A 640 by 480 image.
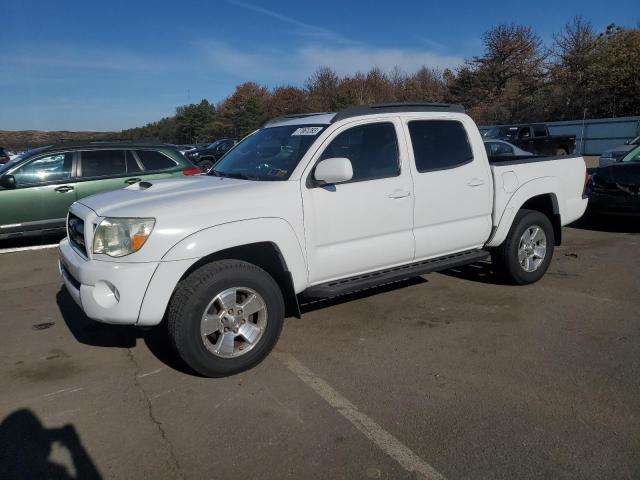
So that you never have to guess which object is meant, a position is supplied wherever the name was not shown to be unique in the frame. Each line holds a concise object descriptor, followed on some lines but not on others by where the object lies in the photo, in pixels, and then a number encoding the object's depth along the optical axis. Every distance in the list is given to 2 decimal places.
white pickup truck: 3.41
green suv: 7.85
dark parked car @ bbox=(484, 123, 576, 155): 16.00
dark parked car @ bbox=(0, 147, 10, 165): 18.98
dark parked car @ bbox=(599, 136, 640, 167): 14.95
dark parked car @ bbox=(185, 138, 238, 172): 23.05
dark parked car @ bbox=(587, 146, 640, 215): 8.37
